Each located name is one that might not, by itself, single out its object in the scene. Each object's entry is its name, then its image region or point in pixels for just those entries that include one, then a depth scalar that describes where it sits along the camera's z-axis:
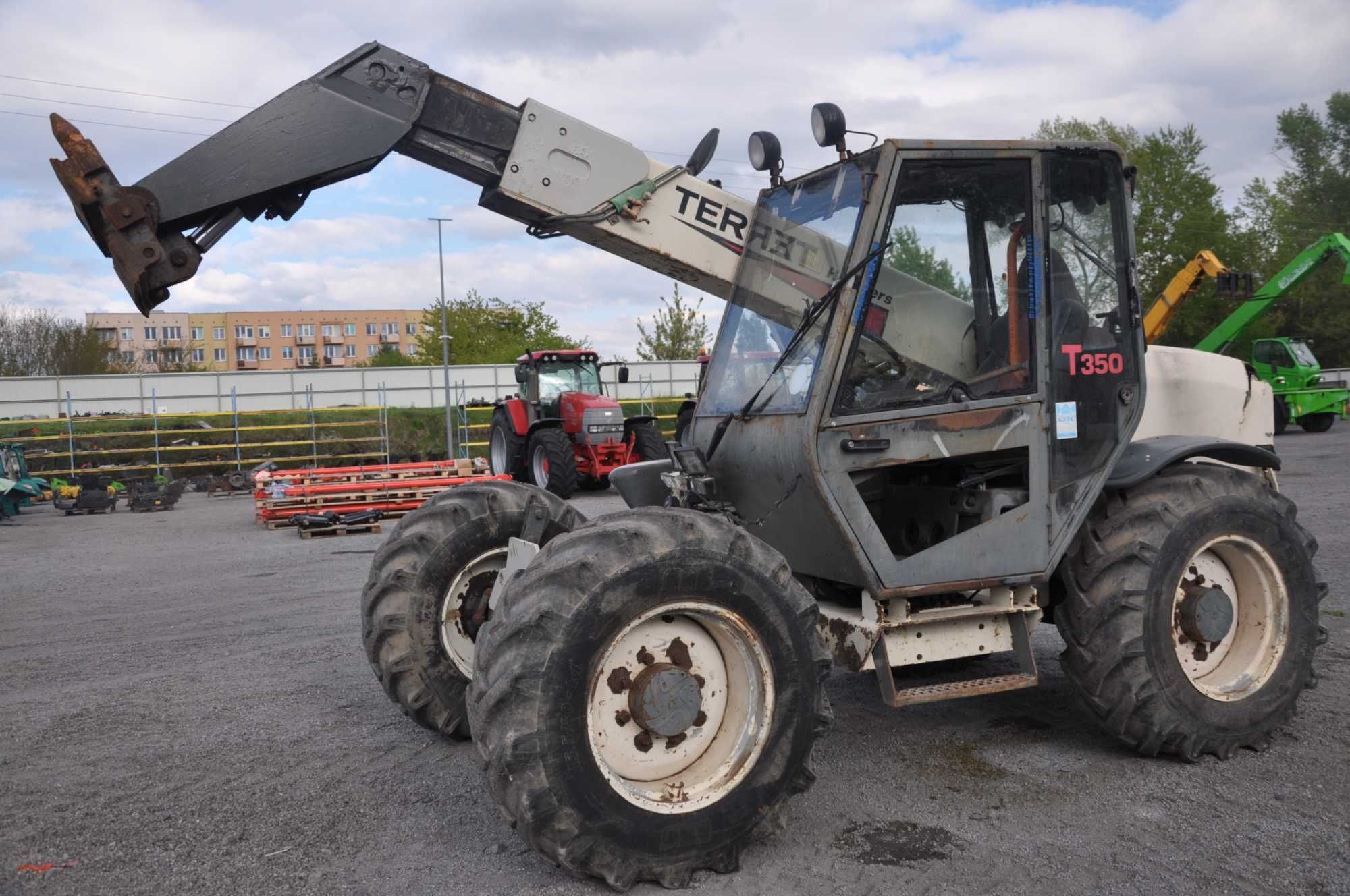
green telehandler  27.86
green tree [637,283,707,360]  46.69
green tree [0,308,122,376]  49.22
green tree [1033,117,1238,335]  45.78
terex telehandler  3.70
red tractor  19.09
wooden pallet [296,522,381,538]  15.91
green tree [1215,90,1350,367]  45.47
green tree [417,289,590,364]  56.41
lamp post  29.70
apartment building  111.12
